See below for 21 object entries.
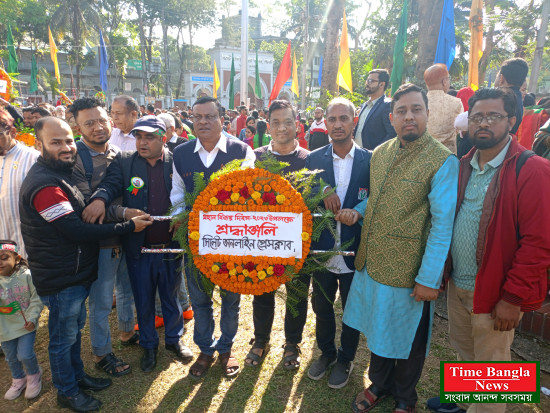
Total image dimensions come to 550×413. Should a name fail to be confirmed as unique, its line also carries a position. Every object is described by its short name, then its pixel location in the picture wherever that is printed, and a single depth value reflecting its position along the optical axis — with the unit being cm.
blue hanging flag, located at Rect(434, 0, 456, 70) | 688
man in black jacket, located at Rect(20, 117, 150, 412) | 265
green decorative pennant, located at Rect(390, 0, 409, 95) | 738
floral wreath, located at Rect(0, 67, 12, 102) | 699
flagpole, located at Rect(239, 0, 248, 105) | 1220
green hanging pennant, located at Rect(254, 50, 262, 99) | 1741
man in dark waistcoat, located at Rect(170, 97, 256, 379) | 326
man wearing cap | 321
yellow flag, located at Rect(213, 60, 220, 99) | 1717
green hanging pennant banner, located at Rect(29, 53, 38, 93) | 2236
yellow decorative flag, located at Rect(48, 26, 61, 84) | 2066
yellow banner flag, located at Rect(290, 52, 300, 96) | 1772
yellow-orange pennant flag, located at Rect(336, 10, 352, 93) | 1024
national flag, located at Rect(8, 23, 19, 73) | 1669
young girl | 299
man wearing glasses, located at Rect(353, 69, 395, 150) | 489
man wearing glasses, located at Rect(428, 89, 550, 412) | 218
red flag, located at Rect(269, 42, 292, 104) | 1340
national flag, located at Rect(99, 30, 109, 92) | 1812
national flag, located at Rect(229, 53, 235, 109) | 1567
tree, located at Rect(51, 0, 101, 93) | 2909
